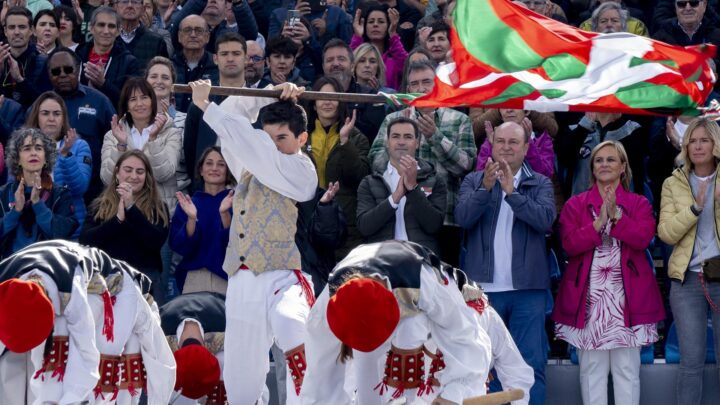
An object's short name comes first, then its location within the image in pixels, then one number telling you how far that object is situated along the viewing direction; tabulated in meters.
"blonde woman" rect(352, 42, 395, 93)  13.27
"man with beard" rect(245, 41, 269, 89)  13.86
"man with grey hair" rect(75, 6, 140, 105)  13.91
